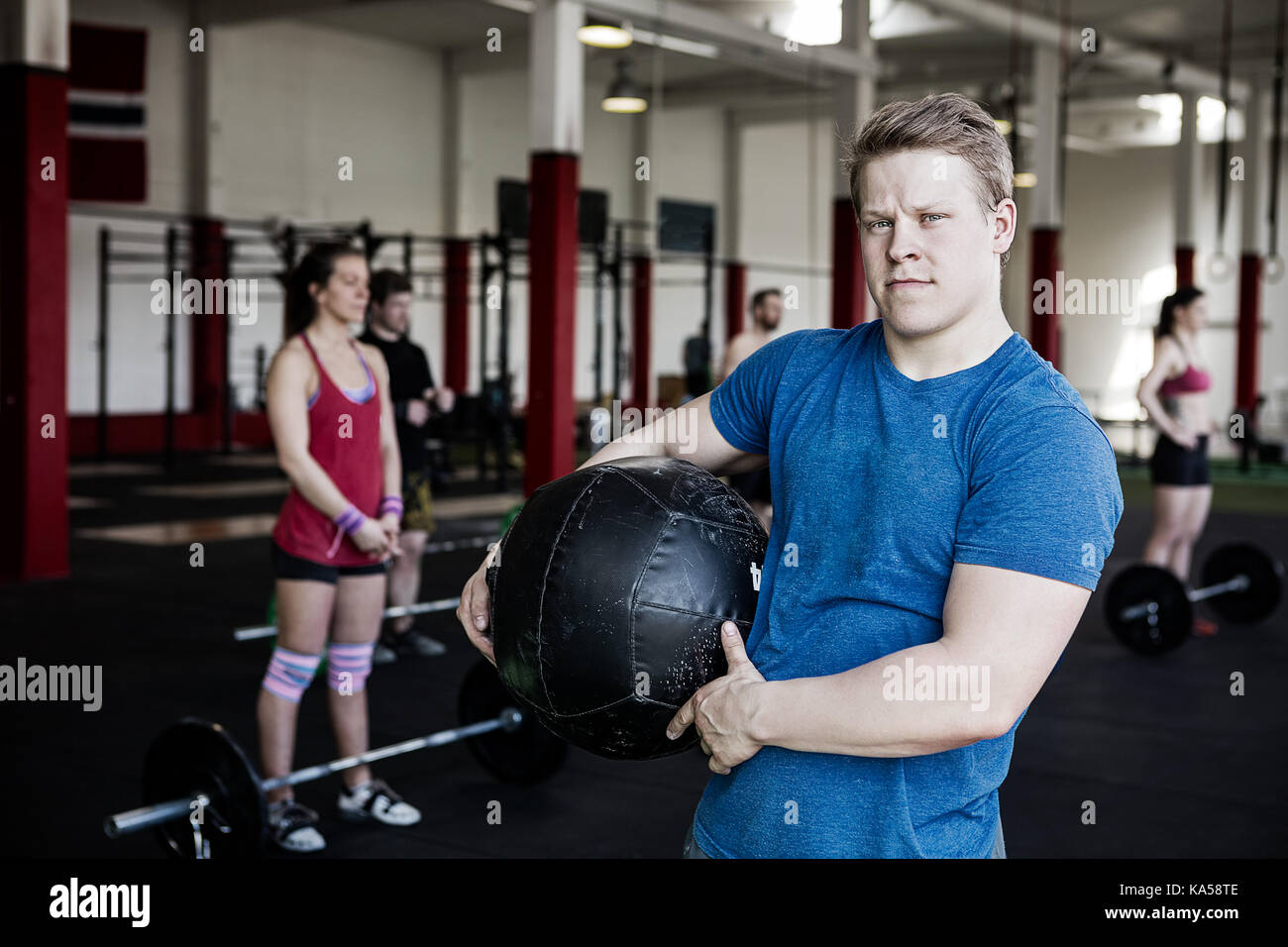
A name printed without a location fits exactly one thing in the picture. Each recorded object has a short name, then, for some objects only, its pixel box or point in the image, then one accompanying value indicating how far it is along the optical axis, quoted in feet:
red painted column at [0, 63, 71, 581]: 20.97
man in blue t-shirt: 3.82
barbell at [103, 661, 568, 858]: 8.73
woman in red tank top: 9.87
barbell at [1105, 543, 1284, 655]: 17.08
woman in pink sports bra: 17.35
